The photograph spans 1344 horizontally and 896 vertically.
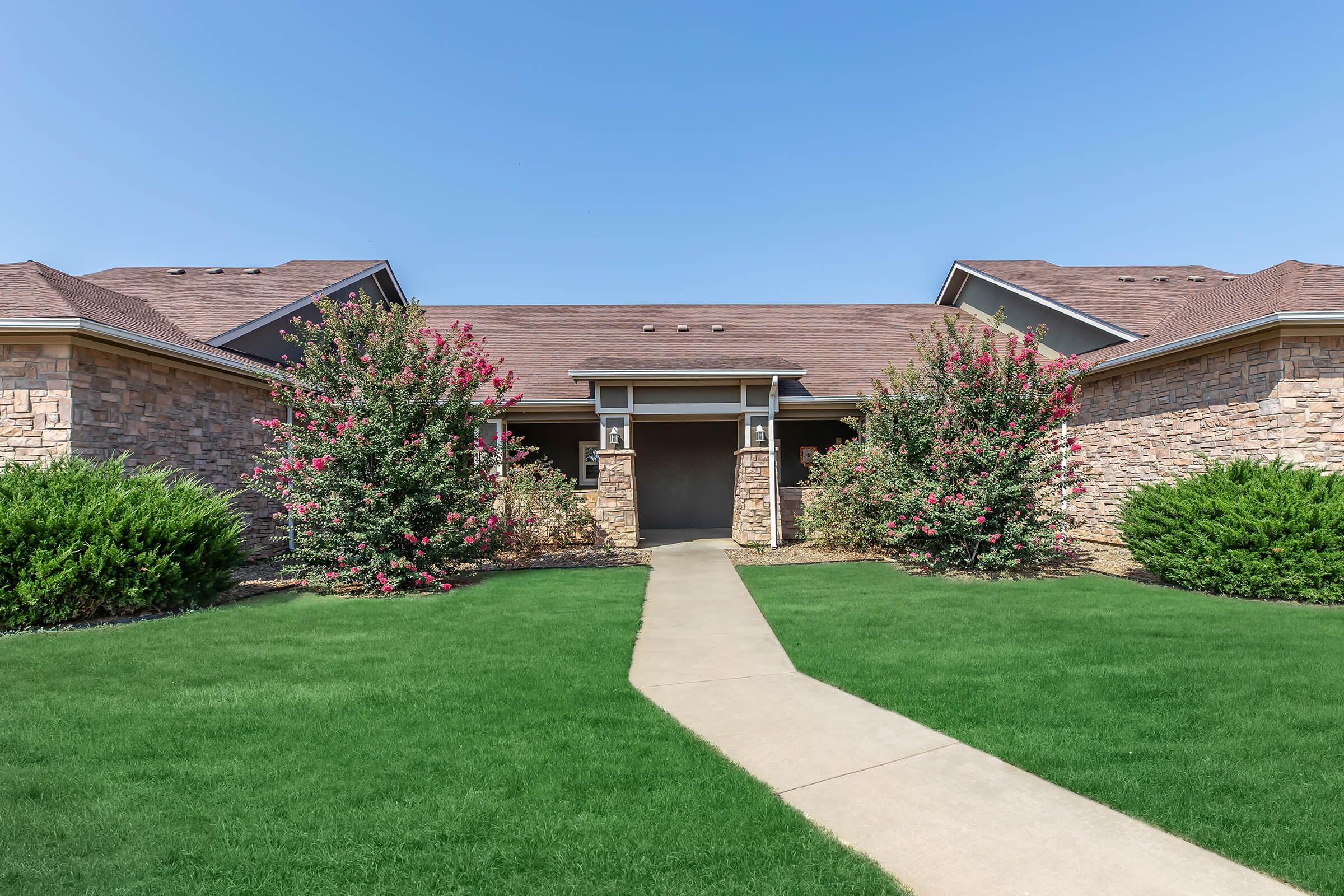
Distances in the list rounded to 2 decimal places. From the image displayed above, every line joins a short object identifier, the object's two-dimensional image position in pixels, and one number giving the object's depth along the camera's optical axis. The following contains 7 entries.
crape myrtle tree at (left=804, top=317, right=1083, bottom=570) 10.15
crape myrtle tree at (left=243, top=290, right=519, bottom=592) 9.43
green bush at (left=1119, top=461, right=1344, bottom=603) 8.20
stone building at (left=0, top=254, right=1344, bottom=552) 9.62
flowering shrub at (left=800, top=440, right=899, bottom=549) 11.94
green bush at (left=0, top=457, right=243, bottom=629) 7.26
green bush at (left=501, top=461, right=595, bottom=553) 13.35
